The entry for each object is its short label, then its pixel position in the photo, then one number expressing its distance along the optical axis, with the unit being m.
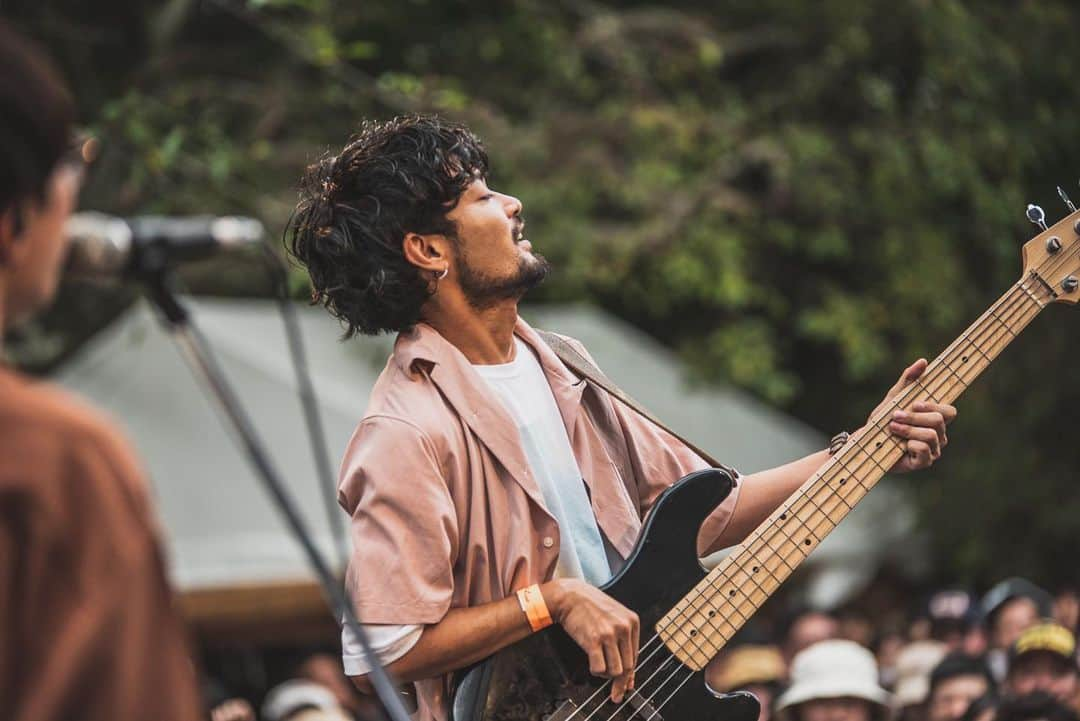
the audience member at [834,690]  12.88
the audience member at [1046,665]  13.01
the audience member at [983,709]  12.48
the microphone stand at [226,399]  5.02
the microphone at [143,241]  4.51
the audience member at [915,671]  15.60
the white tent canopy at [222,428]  19.77
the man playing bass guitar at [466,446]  7.09
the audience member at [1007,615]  15.97
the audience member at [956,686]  13.88
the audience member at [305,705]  13.56
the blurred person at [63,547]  3.60
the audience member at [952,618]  17.26
